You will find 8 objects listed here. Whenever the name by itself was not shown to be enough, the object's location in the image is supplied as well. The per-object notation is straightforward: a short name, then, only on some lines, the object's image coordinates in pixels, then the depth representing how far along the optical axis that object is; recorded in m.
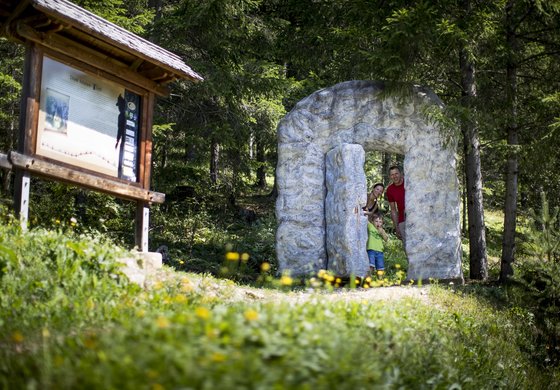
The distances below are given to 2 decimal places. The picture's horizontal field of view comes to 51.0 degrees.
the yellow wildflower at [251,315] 3.44
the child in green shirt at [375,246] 10.59
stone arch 10.41
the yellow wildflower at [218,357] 2.96
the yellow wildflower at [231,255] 5.24
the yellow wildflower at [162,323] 3.20
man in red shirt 11.05
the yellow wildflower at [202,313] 3.30
